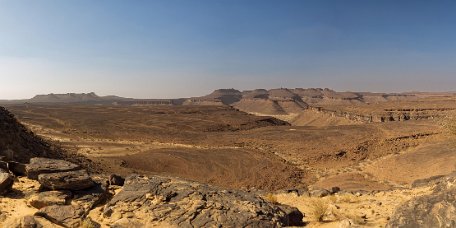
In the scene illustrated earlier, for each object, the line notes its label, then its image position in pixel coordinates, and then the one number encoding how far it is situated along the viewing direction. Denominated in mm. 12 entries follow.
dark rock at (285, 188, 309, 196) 17486
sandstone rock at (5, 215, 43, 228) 9242
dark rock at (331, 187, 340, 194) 17727
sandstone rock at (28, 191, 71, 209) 11152
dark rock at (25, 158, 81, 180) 12516
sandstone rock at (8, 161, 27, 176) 14367
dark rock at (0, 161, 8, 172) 13581
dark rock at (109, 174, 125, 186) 14523
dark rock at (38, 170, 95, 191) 11797
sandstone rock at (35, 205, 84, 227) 10130
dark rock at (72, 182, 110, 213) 11203
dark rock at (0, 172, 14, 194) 11873
